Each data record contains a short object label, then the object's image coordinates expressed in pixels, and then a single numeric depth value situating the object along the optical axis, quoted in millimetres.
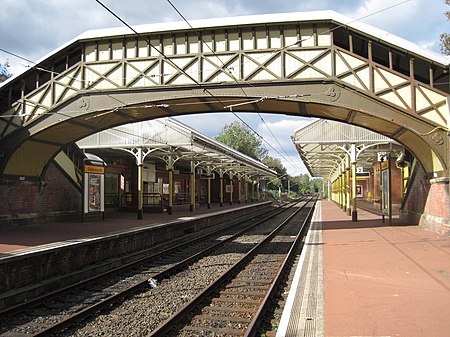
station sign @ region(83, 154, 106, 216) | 18500
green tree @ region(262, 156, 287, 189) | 99812
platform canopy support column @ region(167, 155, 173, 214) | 24750
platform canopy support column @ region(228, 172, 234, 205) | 43594
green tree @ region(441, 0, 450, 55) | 24186
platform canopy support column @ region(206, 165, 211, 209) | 35694
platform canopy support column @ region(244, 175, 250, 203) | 52262
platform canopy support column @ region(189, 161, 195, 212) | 28438
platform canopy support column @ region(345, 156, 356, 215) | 25072
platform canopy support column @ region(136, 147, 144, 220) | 21062
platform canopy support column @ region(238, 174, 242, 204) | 46947
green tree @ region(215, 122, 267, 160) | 89562
